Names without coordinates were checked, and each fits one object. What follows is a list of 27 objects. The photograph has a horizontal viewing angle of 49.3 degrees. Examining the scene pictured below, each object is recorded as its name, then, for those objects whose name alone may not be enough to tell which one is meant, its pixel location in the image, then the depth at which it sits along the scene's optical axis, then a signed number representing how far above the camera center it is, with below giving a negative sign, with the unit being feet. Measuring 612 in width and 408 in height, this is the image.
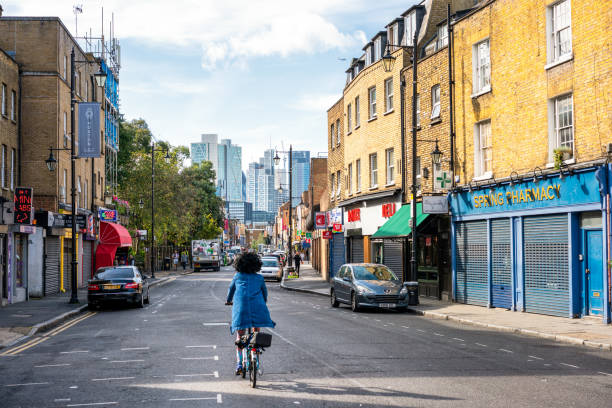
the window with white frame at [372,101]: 111.55 +22.45
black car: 75.00 -5.80
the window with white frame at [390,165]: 102.53 +10.61
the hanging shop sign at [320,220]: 140.05 +3.07
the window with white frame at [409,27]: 102.60 +32.32
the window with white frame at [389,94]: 103.91 +21.88
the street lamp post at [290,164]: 152.76 +16.88
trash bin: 74.79 -6.66
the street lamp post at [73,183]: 80.75 +6.57
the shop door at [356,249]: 120.67 -2.83
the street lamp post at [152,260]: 165.48 -6.12
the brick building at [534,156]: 55.62 +7.34
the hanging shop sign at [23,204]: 82.94 +4.14
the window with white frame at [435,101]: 85.76 +17.22
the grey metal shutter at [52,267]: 101.14 -4.60
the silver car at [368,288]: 69.05 -5.74
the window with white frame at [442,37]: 88.07 +26.50
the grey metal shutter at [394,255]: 97.45 -3.22
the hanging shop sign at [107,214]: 133.08 +4.48
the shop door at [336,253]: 134.10 -3.75
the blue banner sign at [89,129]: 95.83 +15.55
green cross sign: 80.18 +6.50
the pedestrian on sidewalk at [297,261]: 164.79 -6.66
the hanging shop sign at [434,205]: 80.53 +3.45
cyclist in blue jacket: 30.30 -2.91
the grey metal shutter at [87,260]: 127.44 -4.50
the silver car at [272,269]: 155.12 -8.07
